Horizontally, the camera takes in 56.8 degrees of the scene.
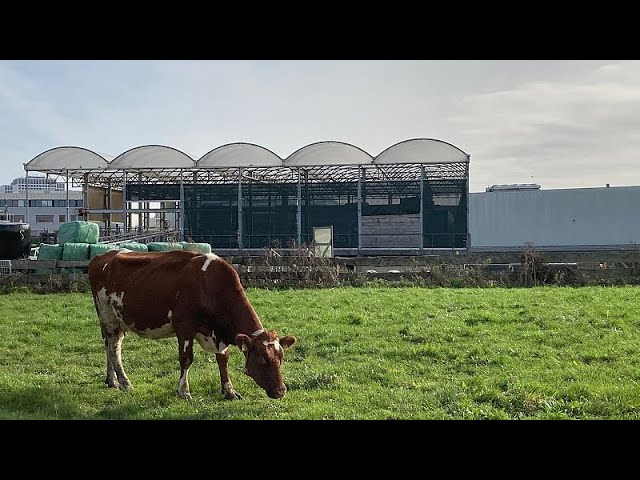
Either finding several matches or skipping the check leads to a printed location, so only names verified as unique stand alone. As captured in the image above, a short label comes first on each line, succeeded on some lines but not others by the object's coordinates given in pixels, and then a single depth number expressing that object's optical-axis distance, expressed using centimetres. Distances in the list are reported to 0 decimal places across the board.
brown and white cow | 585
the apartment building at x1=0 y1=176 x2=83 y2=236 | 5756
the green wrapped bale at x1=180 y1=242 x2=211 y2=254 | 1696
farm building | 2659
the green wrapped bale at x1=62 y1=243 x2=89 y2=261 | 1605
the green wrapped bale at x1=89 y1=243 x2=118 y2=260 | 1611
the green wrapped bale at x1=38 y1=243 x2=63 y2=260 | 1612
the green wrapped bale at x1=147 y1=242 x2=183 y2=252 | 1631
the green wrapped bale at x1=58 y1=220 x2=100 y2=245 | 1845
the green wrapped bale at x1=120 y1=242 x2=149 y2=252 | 1615
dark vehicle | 1783
